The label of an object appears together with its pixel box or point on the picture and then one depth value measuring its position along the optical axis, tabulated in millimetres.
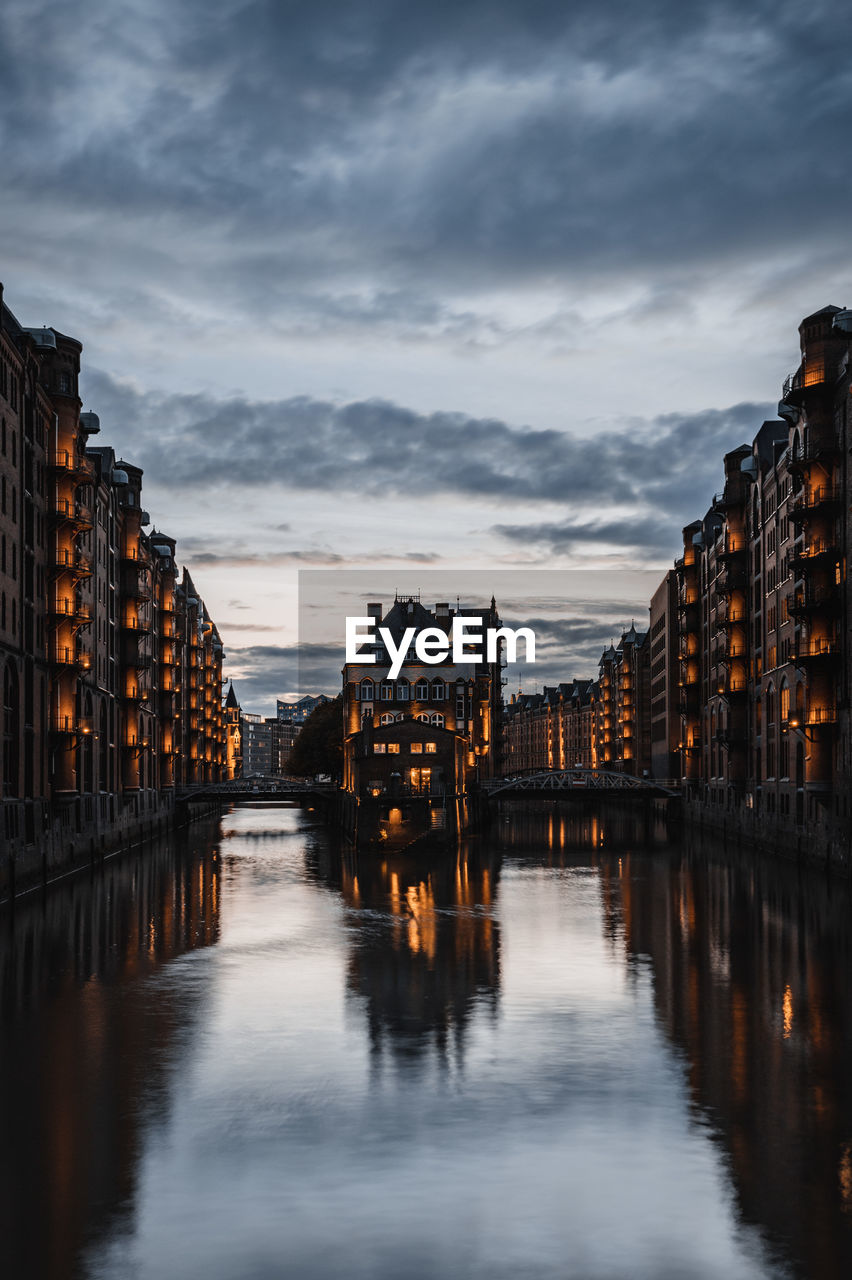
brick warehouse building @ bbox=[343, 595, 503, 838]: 102000
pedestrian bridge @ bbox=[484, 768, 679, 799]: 121000
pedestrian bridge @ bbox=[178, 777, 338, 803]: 117500
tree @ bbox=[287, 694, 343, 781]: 153500
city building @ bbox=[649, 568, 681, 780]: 130375
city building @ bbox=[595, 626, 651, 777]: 172625
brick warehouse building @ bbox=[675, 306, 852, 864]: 60438
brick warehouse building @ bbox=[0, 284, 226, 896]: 53656
